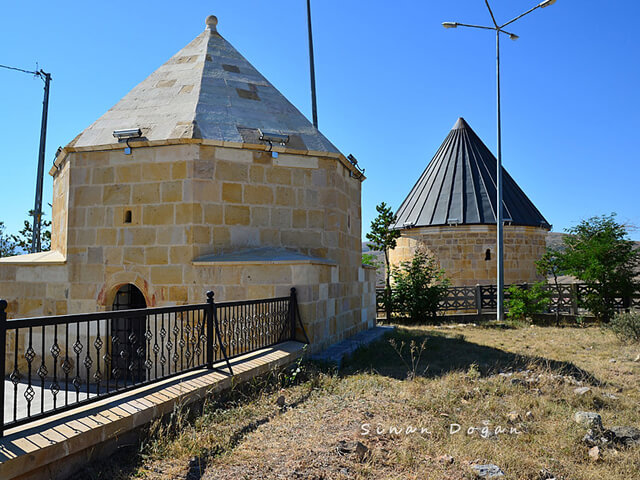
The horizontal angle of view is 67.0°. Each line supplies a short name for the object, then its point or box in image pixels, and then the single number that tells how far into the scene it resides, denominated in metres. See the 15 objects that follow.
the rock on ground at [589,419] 4.77
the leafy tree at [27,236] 22.48
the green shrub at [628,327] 10.58
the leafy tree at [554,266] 15.23
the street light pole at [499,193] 15.09
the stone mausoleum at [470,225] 19.77
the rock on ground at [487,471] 3.79
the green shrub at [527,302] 15.01
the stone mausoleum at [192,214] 8.46
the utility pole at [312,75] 19.89
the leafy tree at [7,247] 21.71
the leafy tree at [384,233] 22.03
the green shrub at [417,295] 16.08
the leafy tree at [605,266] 14.12
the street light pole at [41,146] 19.05
